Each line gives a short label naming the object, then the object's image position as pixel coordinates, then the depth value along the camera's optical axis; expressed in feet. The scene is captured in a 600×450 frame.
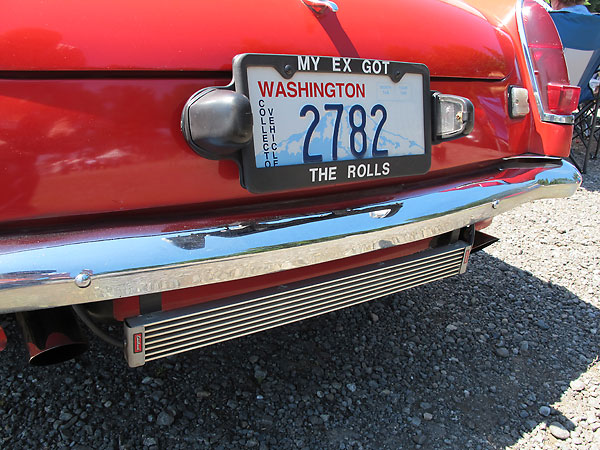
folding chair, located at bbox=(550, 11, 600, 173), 16.22
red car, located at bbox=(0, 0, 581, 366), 3.55
